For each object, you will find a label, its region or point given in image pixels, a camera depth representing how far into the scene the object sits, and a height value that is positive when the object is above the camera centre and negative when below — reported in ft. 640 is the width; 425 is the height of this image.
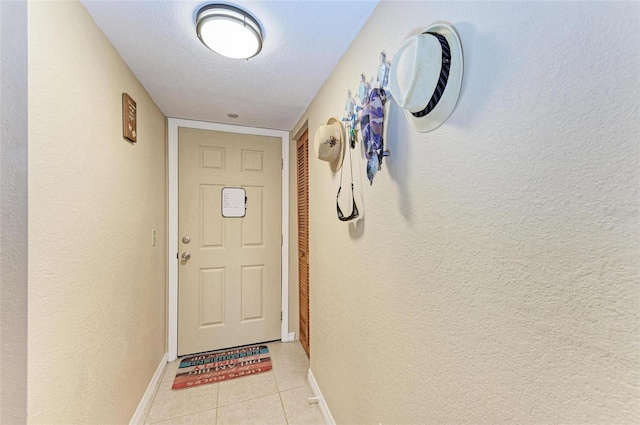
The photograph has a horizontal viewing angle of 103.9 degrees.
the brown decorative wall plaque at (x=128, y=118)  4.37 +1.74
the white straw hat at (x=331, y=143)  4.06 +1.15
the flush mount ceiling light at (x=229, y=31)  3.17 +2.47
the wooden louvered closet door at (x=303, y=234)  6.97 -0.59
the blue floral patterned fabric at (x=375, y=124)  2.94 +1.07
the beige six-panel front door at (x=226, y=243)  6.96 -0.86
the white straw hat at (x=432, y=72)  2.05 +1.19
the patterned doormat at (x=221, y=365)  6.00 -3.96
